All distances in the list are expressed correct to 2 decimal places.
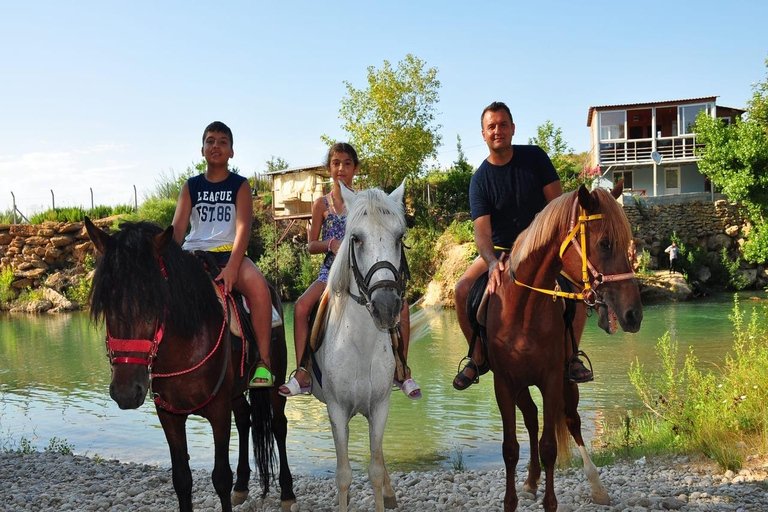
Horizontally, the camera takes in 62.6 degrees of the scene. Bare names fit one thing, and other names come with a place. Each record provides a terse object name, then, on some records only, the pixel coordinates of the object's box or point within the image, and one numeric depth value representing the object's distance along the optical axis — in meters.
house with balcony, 36.41
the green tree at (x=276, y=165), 52.00
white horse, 3.92
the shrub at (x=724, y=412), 5.98
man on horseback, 5.13
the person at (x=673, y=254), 29.44
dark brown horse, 3.52
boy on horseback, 4.85
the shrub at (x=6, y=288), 35.69
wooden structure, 35.28
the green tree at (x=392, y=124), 35.34
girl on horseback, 4.59
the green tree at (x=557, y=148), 33.94
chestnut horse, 3.81
